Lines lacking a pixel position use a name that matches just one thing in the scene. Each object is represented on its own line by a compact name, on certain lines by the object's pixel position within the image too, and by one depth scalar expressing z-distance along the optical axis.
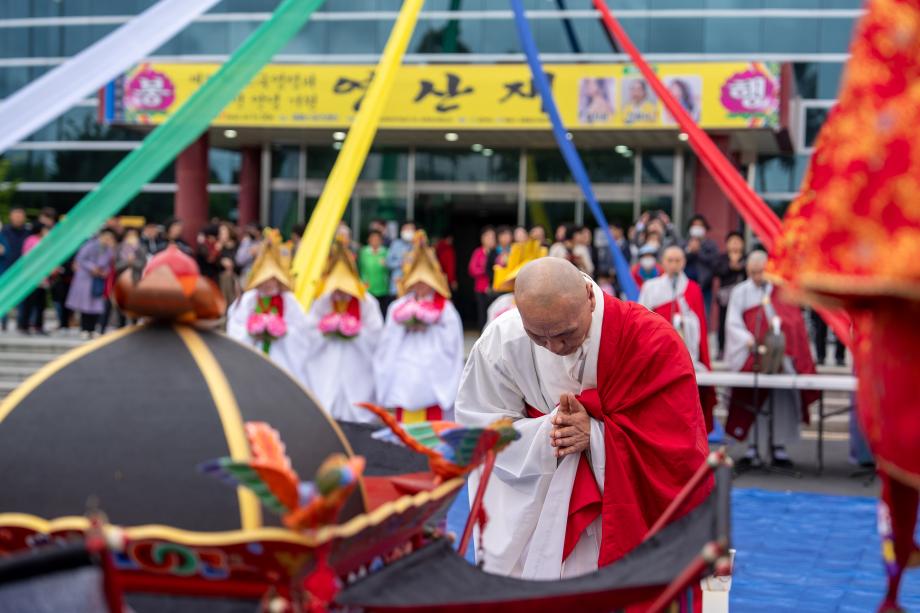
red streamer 6.36
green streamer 4.14
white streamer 4.47
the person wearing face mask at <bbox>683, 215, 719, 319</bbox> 13.84
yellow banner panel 17.11
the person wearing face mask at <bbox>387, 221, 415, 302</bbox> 15.89
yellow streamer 8.12
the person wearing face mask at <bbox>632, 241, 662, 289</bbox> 13.01
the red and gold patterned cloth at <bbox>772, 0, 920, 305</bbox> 1.76
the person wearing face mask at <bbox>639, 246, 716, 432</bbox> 10.63
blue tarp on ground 5.73
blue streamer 8.86
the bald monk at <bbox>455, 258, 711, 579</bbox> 3.54
